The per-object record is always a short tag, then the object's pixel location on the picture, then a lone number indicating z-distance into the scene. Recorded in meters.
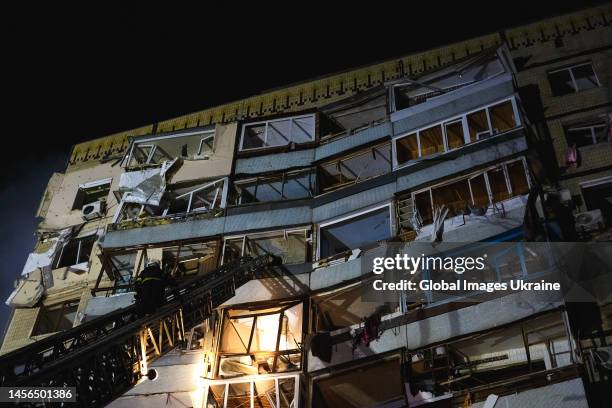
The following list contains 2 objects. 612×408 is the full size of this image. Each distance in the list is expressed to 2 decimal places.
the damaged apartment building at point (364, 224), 15.31
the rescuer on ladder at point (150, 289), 12.41
